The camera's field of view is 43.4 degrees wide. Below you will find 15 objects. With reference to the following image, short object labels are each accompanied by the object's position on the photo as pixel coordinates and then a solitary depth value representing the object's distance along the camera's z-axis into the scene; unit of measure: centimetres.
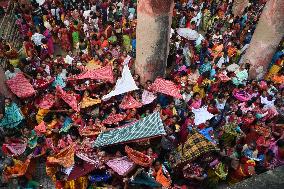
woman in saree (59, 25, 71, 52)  1357
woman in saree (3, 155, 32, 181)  877
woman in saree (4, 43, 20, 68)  1179
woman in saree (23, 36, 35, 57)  1223
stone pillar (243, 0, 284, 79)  1191
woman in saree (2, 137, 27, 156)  918
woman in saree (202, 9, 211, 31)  1543
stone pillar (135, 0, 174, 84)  1029
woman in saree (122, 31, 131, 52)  1364
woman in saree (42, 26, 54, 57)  1330
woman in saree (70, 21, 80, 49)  1360
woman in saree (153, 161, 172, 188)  846
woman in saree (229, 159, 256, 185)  902
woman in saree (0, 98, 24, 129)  989
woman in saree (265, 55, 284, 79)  1304
